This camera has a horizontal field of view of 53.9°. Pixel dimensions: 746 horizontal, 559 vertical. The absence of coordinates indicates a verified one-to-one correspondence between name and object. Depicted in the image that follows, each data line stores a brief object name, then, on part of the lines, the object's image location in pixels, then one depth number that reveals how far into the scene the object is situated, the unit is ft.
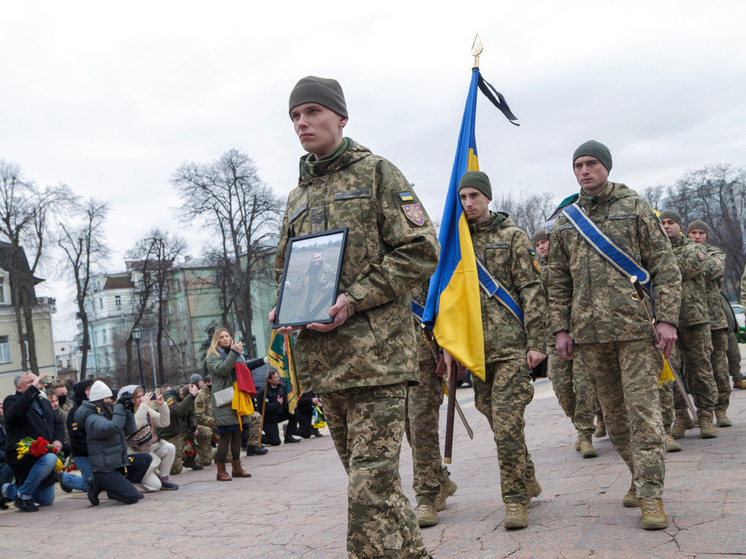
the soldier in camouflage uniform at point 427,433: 17.31
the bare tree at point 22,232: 120.47
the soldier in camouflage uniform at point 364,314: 10.13
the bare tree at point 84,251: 132.05
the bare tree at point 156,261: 150.10
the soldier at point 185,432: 37.14
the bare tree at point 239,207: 138.41
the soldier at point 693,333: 24.99
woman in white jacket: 31.27
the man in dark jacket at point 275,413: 46.78
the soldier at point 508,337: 15.78
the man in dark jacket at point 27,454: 30.86
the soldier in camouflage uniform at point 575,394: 24.49
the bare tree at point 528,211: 194.08
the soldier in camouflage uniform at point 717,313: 27.04
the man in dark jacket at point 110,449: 28.96
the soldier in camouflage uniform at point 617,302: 14.76
